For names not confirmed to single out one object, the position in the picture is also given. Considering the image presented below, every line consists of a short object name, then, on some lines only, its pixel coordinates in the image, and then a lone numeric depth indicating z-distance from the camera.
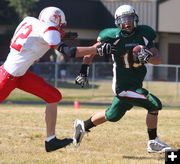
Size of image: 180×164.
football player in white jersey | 15.96
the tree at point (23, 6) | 71.06
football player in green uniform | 16.78
